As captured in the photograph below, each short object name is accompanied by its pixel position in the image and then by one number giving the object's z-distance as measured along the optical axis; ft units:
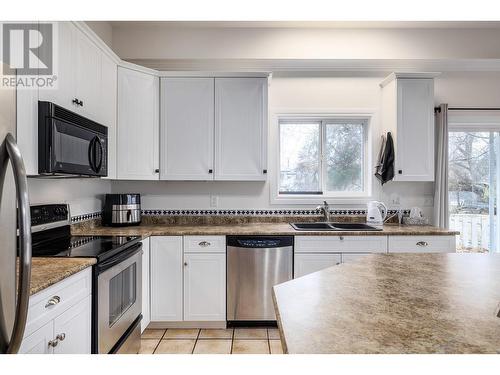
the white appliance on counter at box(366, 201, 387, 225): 10.73
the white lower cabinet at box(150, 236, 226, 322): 9.18
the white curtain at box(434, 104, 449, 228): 11.16
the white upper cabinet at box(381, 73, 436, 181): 10.36
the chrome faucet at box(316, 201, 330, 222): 10.94
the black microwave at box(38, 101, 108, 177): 5.78
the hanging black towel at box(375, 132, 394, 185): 10.53
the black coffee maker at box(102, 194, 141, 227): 9.86
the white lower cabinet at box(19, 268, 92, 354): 4.10
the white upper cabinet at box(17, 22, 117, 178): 5.49
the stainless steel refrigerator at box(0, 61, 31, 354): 3.07
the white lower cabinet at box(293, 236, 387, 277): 9.30
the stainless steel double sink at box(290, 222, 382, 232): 10.48
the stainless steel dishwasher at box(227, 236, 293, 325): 9.20
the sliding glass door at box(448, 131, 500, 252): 12.14
